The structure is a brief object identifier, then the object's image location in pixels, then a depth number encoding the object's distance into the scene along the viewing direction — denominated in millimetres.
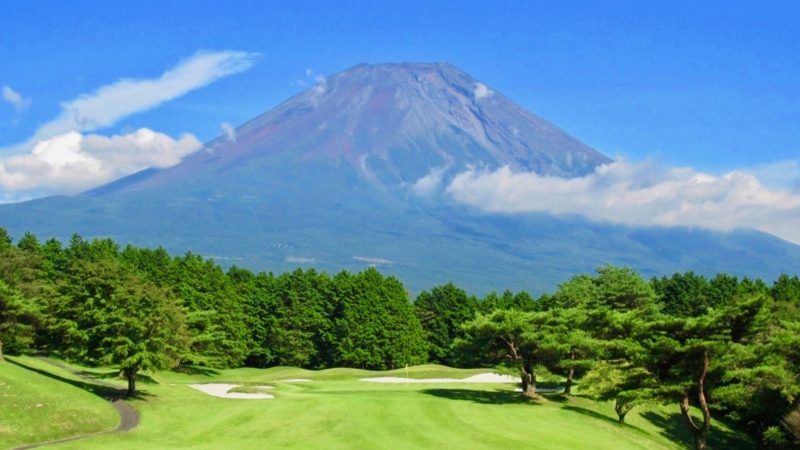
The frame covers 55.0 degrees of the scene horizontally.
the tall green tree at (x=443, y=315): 97562
